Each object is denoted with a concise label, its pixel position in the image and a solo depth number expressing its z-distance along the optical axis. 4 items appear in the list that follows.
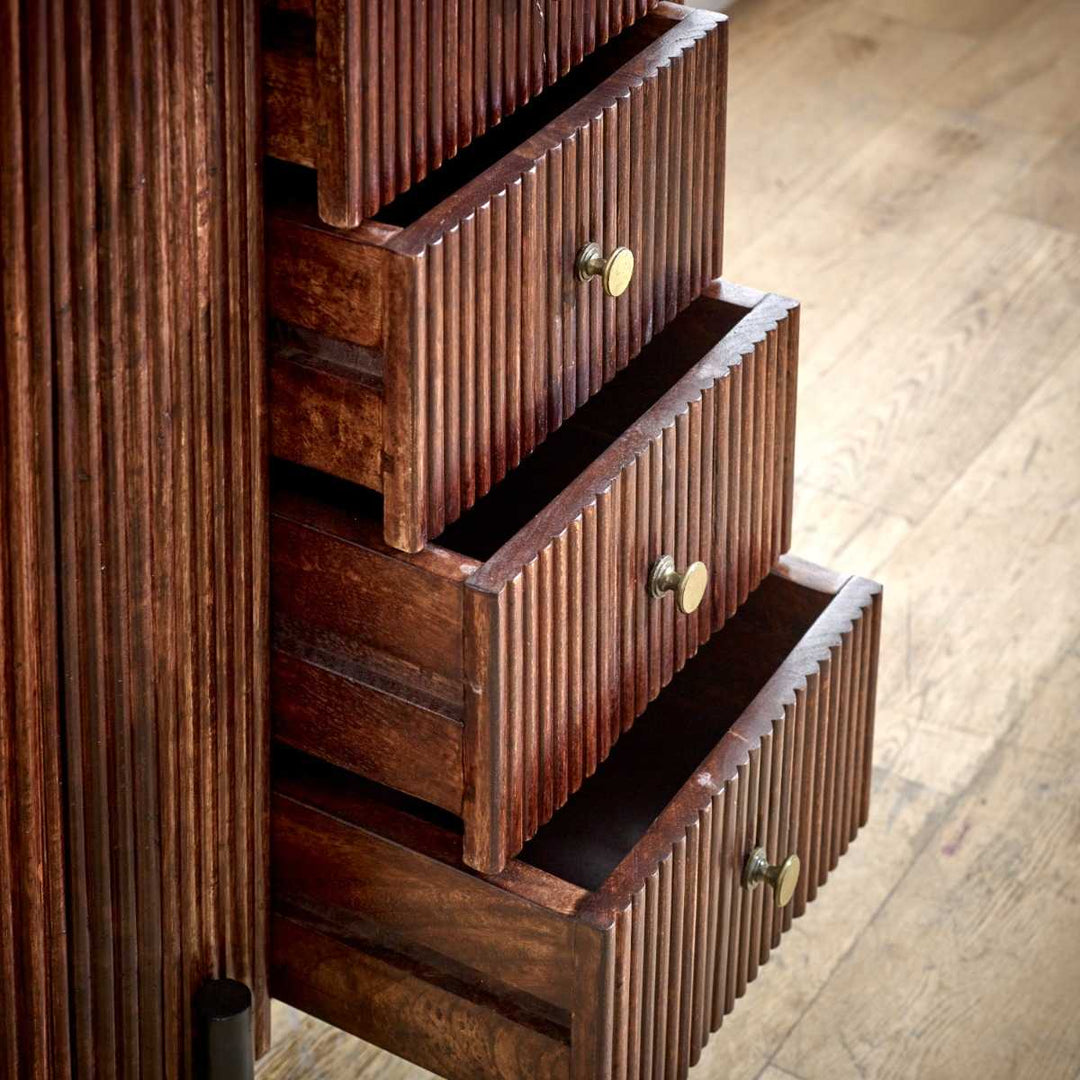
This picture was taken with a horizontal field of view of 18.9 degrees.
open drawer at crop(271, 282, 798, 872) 1.86
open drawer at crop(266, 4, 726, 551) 1.79
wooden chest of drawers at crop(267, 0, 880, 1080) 1.80
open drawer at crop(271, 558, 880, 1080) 1.93
